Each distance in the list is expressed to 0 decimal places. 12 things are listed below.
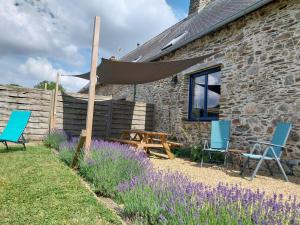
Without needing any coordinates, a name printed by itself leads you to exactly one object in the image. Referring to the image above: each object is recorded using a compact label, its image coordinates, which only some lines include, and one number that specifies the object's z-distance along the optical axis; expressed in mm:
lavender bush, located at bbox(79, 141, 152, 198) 2398
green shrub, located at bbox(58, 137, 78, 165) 3576
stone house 3802
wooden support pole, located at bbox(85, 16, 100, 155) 3292
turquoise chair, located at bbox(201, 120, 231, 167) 4290
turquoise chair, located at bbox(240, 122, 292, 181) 3353
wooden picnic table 4637
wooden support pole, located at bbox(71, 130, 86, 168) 3139
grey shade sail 4421
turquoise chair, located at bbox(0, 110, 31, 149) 4360
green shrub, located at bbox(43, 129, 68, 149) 5012
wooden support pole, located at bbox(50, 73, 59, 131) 6169
